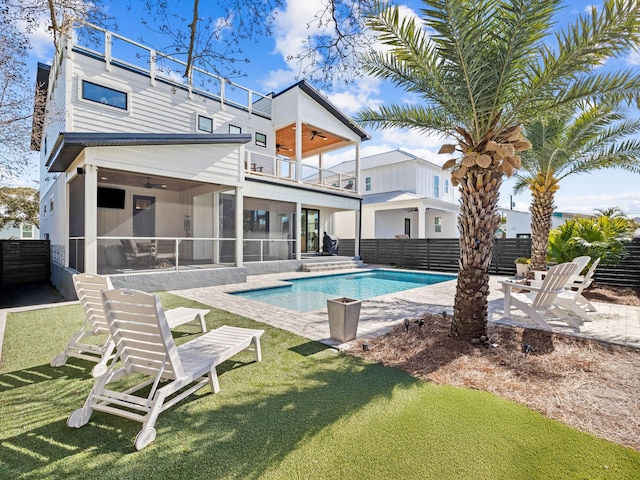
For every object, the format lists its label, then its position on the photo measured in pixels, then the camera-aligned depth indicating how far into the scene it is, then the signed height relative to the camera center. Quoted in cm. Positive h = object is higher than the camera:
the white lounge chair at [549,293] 565 -96
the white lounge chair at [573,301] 604 -121
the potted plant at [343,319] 493 -127
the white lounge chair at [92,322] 393 -113
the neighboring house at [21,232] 2486 +30
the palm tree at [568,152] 948 +277
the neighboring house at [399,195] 2316 +331
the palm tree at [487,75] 427 +251
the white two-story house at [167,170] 872 +221
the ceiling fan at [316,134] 1702 +563
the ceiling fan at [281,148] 1925 +556
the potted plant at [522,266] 1245 -105
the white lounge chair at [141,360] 267 -112
